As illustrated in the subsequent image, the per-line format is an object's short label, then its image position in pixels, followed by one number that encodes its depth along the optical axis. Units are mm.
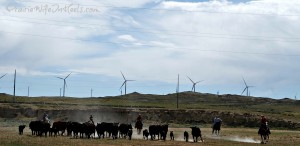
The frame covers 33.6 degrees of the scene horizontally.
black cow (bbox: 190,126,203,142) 41062
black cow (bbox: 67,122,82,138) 43181
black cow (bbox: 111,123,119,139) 43112
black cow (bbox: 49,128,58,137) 43500
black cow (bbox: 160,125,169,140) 42075
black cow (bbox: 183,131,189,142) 40991
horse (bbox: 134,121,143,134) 49222
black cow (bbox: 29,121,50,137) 42925
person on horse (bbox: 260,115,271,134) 42744
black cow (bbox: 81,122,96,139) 42594
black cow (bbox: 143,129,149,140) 43000
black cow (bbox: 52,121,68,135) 45494
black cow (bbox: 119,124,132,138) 43719
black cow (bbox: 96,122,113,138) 43406
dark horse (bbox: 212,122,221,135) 50450
